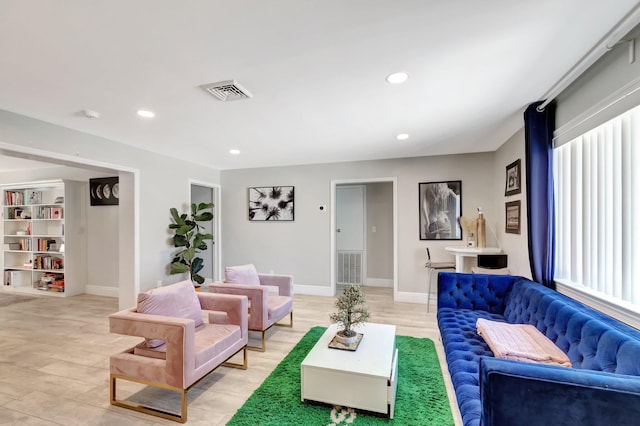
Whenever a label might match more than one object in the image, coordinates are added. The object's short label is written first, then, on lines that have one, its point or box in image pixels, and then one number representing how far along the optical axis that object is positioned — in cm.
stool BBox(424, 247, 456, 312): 417
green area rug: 193
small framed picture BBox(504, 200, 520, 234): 341
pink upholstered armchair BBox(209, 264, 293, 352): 299
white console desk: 383
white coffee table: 192
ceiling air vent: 219
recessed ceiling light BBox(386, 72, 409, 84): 207
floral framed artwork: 551
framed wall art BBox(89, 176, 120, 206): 525
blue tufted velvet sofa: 108
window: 175
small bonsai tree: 232
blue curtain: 253
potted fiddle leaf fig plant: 465
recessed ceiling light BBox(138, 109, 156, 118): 277
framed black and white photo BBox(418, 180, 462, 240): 461
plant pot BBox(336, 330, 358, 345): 228
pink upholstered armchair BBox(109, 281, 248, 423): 192
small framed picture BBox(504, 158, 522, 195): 339
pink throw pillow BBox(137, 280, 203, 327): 217
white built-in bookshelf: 531
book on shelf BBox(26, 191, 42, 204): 573
